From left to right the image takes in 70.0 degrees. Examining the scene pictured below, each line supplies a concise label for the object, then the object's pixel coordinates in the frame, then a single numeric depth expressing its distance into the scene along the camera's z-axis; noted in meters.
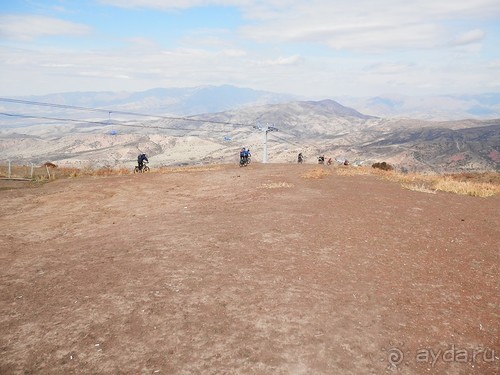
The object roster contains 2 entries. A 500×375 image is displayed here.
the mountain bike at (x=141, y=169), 32.62
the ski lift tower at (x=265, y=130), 49.84
